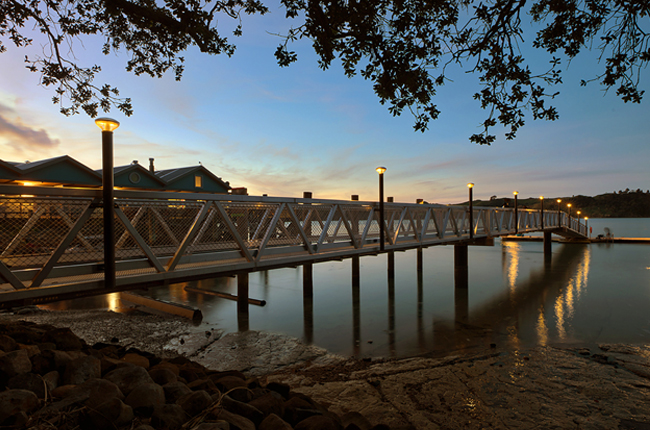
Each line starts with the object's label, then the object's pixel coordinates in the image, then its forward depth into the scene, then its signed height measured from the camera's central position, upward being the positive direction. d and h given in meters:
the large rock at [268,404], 3.90 -2.30
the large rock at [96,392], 3.18 -1.75
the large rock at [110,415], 2.92 -1.81
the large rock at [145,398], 3.29 -1.90
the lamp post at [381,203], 9.81 +0.35
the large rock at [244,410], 3.66 -2.20
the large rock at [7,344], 4.36 -1.71
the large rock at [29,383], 3.26 -1.66
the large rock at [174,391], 3.72 -2.02
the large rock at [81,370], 3.74 -1.80
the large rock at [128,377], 3.78 -1.89
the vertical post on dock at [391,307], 10.23 -4.14
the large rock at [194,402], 3.47 -2.01
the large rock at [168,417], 3.06 -1.93
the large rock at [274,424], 3.46 -2.24
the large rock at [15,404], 2.69 -1.62
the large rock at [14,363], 3.40 -1.55
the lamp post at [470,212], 15.49 +0.08
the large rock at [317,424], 3.62 -2.35
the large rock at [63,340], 5.14 -1.95
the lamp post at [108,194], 4.31 +0.32
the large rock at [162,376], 4.28 -2.10
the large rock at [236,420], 3.32 -2.12
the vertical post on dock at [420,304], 10.75 -4.19
